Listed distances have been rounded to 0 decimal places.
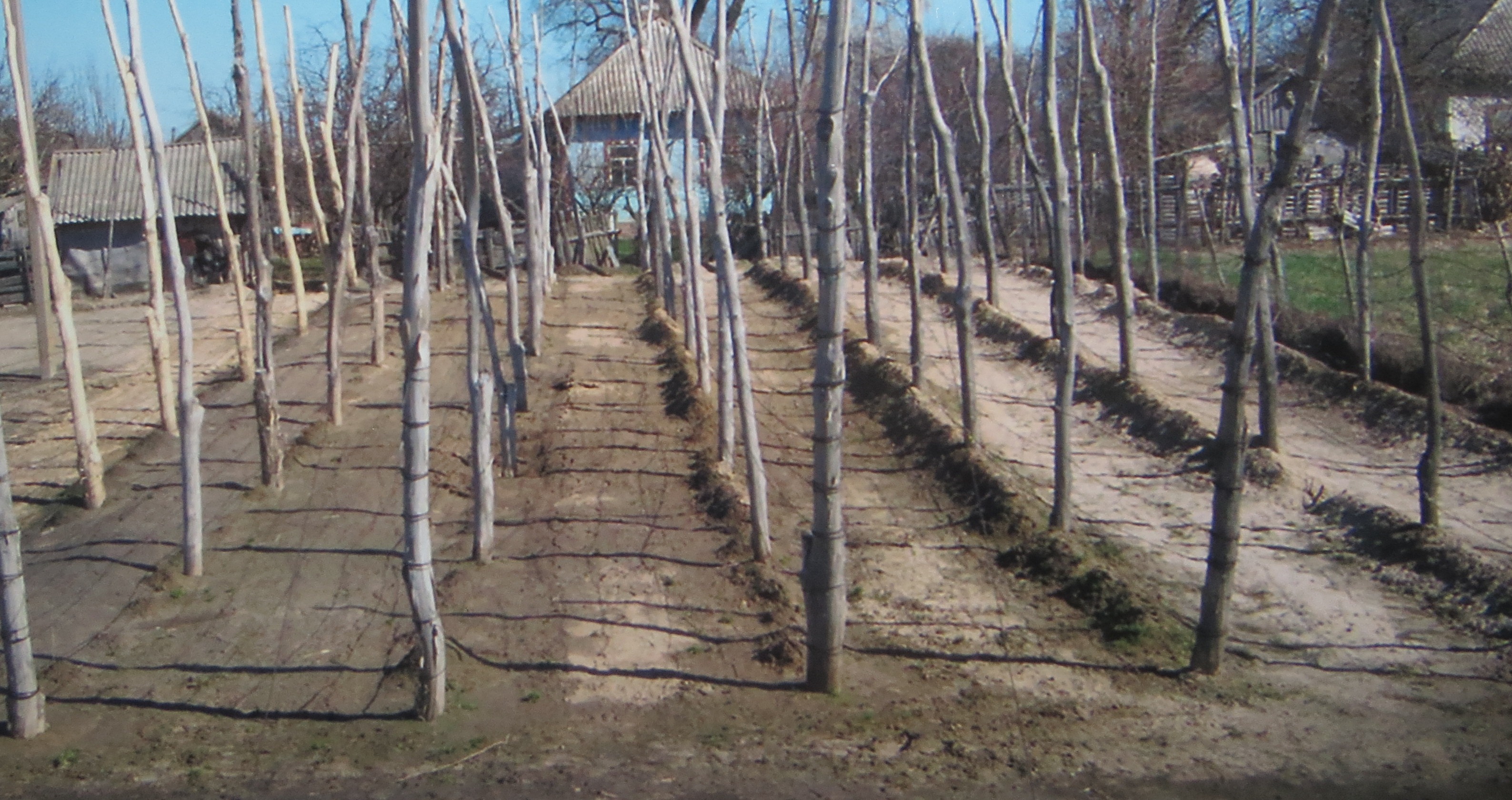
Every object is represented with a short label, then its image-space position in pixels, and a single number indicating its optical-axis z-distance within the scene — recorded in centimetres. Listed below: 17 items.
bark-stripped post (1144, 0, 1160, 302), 1241
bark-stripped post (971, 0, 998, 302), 1066
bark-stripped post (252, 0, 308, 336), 1195
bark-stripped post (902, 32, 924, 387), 1239
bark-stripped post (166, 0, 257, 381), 1073
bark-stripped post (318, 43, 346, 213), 1319
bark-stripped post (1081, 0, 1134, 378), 946
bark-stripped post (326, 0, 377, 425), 1198
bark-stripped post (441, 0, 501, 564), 746
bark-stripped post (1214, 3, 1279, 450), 945
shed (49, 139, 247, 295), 2475
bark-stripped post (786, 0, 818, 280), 1579
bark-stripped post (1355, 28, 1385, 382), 836
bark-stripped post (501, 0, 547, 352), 1211
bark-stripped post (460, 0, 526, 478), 1023
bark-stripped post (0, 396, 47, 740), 578
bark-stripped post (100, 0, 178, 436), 912
